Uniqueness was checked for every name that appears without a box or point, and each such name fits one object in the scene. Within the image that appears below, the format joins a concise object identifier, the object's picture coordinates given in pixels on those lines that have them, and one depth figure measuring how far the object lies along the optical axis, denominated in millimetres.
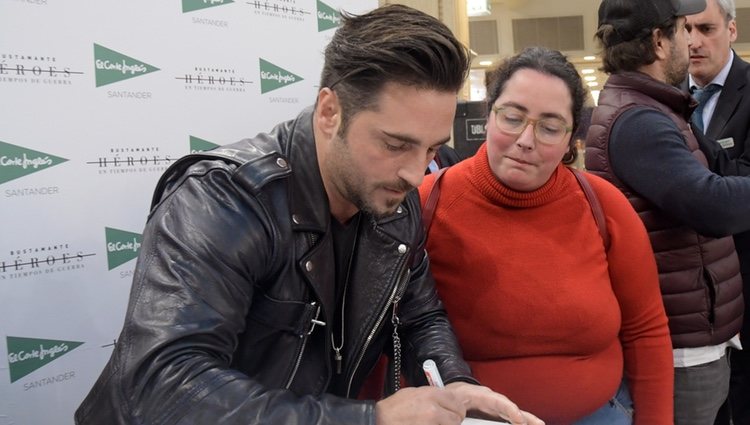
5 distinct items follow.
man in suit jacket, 2355
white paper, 1123
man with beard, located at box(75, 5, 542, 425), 1012
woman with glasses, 1586
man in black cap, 1766
